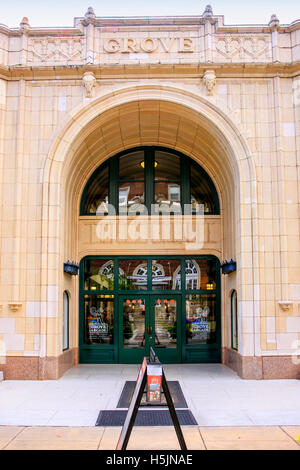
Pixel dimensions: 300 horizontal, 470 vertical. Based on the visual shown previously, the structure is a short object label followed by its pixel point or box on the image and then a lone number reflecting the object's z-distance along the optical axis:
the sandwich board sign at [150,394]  5.58
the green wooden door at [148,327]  13.91
